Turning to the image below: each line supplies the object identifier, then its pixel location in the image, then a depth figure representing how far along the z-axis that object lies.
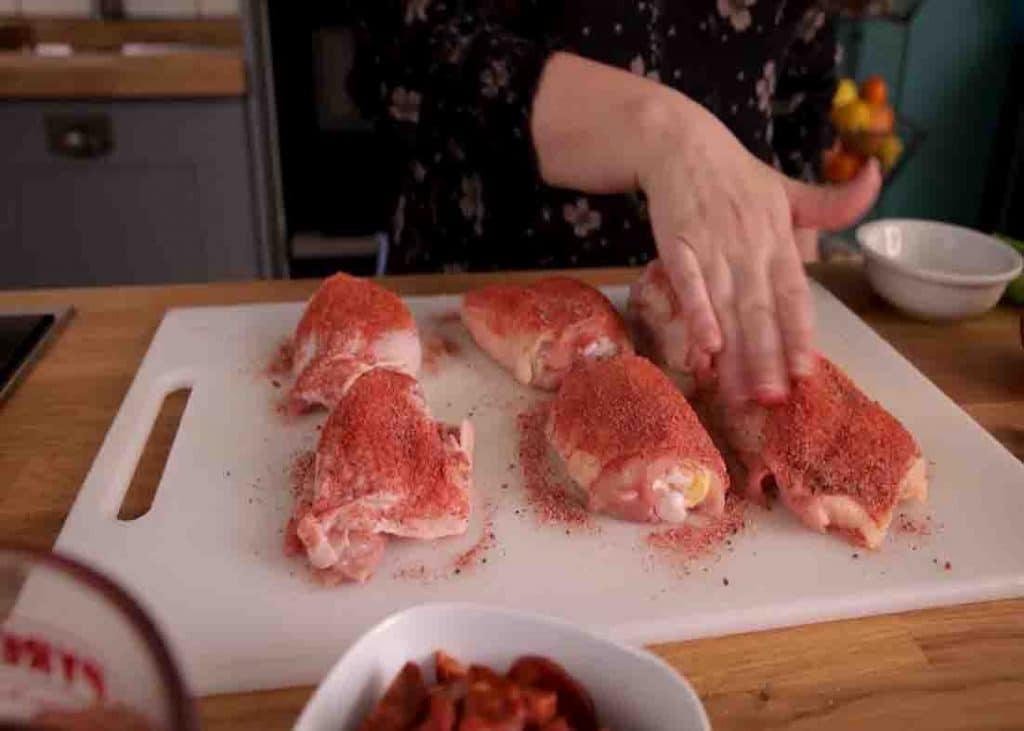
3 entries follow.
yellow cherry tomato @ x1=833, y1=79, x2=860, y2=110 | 2.50
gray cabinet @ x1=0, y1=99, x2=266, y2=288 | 1.99
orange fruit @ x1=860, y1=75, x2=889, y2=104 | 2.53
